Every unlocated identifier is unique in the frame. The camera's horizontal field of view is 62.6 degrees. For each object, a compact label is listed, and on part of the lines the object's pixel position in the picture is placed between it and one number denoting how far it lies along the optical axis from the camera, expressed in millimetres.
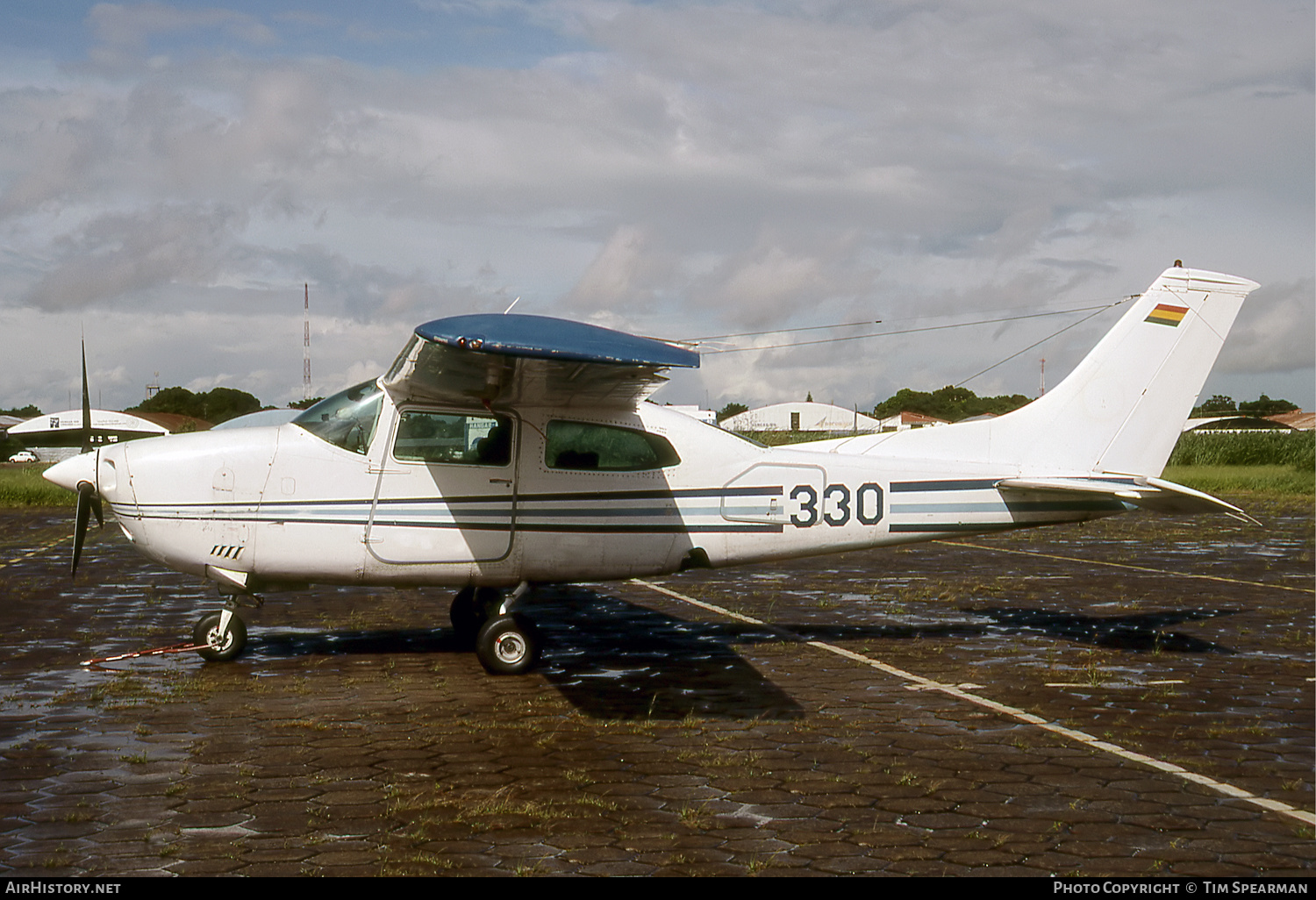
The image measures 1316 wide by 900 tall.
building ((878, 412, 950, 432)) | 76631
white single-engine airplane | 8477
